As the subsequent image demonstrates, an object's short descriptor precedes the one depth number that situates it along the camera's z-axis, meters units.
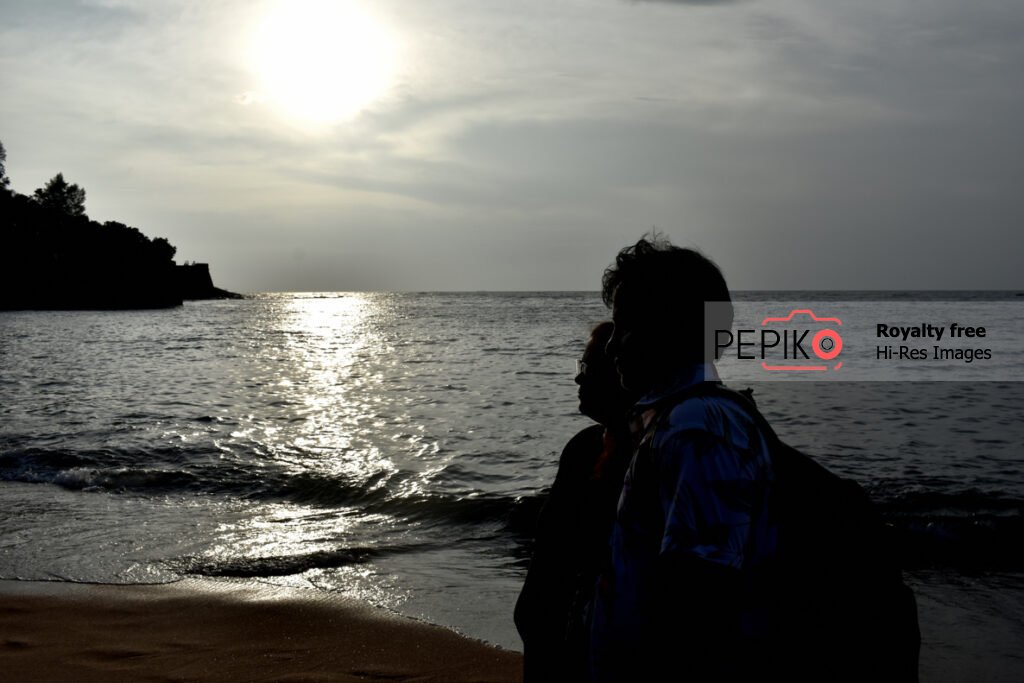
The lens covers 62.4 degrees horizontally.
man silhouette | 1.65
